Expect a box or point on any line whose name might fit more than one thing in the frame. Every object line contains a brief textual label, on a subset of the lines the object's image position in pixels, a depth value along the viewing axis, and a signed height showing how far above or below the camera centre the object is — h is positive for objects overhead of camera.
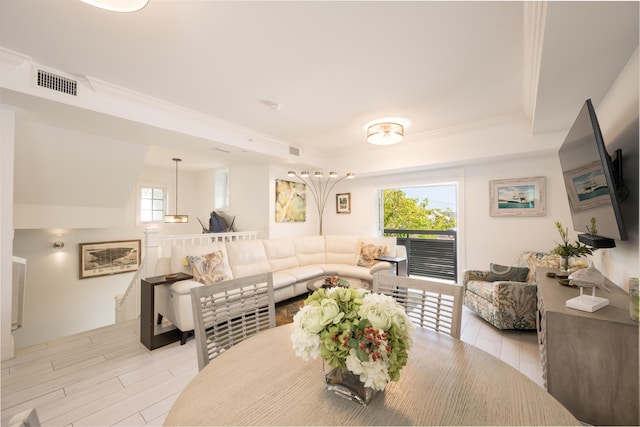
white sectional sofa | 2.85 -0.64
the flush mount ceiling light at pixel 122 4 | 1.29 +1.06
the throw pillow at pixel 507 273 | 3.08 -0.64
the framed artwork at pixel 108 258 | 5.13 -0.79
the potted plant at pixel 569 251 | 2.19 -0.27
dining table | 0.75 -0.57
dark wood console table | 2.59 -1.00
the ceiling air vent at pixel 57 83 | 2.27 +1.20
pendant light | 4.88 +0.02
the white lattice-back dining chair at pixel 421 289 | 1.35 -0.41
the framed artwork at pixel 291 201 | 5.02 +0.36
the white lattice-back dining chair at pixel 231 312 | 1.27 -0.50
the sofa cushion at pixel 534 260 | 3.05 -0.50
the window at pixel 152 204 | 5.98 +0.35
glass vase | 0.82 -0.53
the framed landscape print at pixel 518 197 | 3.55 +0.31
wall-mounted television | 1.53 +0.25
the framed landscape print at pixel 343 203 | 5.50 +0.34
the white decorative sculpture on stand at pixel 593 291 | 1.51 -0.43
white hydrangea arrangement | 0.75 -0.35
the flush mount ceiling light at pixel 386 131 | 3.44 +1.15
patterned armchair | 2.73 -0.82
